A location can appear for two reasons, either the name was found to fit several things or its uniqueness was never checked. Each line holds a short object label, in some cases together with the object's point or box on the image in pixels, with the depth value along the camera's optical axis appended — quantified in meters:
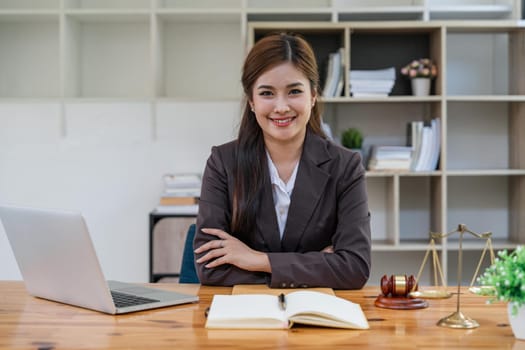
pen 1.63
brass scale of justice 1.75
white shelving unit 4.31
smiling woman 2.32
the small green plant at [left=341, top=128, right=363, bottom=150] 4.20
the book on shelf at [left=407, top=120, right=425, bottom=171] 4.13
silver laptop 1.67
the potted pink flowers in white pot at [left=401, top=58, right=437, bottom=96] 4.15
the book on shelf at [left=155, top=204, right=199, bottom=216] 4.01
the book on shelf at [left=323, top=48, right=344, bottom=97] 4.10
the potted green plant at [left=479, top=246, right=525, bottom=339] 1.44
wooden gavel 1.77
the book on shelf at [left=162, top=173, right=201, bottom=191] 4.12
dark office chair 2.43
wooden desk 1.44
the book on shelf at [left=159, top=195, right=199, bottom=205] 4.08
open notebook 1.55
